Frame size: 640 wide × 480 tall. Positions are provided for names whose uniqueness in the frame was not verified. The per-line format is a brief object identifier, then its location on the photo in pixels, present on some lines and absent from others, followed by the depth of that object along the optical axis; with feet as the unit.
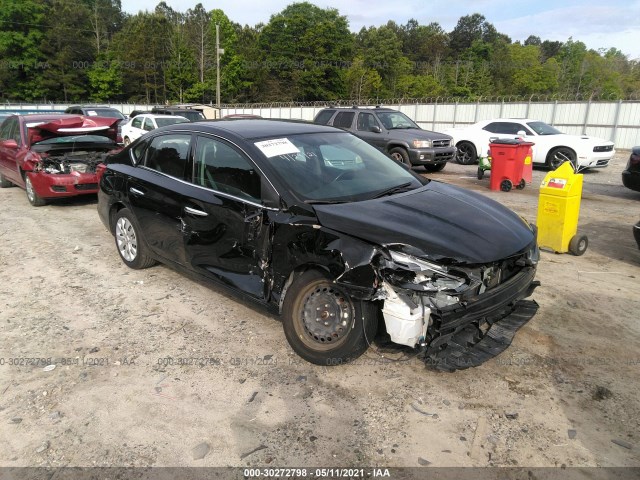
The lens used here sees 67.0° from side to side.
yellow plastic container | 20.21
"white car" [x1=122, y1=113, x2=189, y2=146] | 51.39
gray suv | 43.19
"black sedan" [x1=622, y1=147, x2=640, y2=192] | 32.09
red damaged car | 28.81
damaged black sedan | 10.46
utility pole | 128.64
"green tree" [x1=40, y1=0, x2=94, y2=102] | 209.36
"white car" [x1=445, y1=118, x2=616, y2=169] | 44.98
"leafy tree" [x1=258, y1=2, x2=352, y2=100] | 237.45
